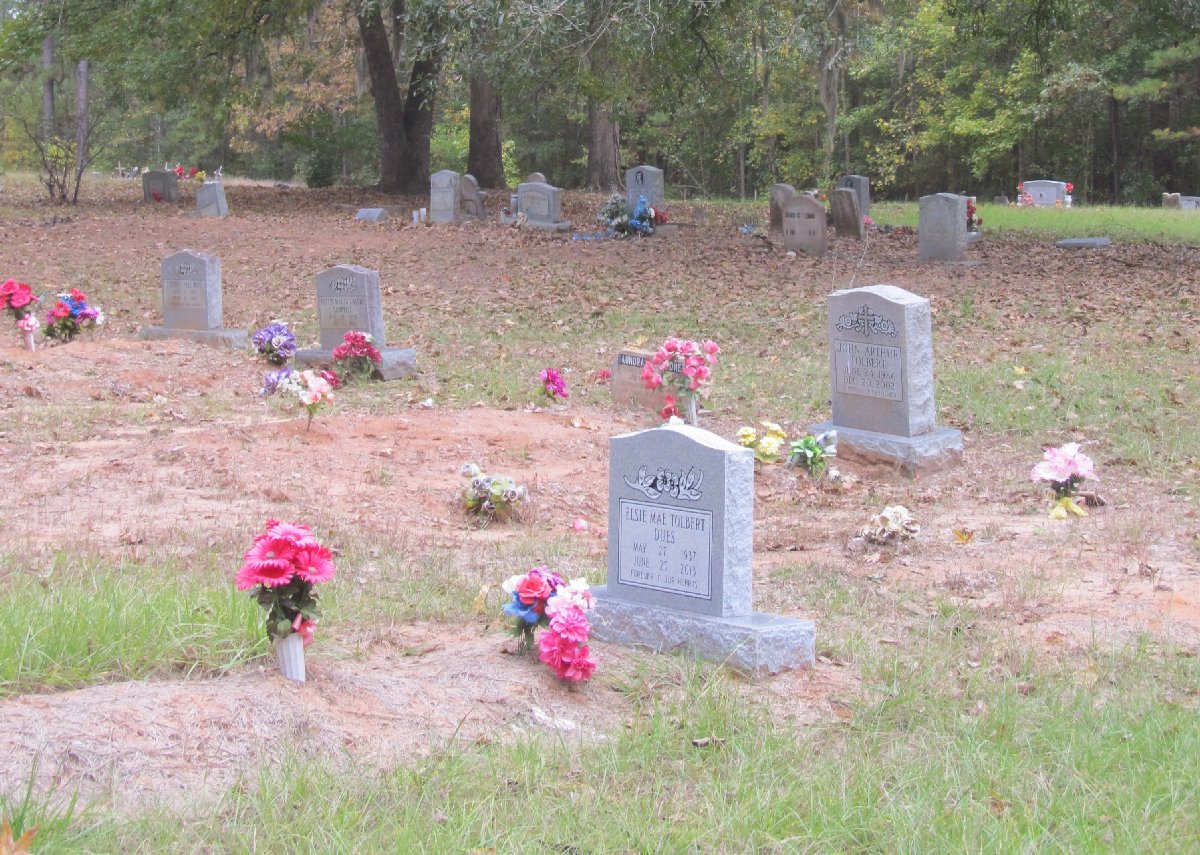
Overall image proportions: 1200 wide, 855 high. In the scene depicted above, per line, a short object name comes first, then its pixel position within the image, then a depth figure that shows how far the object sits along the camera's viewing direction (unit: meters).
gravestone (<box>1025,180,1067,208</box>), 32.66
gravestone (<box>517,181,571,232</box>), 20.73
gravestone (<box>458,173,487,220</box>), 21.91
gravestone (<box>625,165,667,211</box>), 22.97
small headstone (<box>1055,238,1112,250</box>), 18.75
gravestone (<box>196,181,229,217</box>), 21.88
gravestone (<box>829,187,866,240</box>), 19.61
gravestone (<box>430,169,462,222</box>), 21.44
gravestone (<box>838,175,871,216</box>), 23.81
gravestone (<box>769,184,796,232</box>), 19.83
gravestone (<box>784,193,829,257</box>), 17.52
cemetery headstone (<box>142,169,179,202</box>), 24.94
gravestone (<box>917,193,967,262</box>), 17.02
